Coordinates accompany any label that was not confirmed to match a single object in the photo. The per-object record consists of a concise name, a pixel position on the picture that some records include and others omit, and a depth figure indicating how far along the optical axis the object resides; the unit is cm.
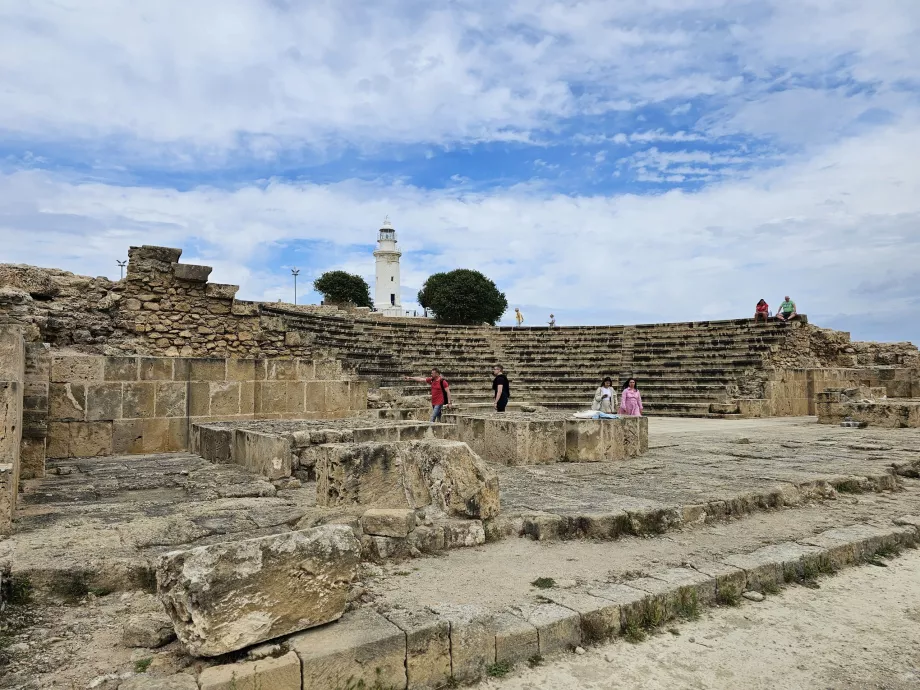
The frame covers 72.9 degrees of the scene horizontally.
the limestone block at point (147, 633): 268
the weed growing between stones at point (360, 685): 253
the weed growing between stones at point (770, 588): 386
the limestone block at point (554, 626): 300
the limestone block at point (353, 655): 250
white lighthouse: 6794
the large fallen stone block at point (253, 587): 251
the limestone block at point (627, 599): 326
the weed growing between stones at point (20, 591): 300
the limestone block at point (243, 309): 1114
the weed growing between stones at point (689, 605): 346
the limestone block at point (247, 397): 932
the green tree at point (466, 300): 4766
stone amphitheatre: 265
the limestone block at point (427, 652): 270
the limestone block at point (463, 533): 423
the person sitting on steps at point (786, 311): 2081
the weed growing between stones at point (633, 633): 318
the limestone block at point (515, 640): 289
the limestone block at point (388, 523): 407
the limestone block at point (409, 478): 462
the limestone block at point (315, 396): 1018
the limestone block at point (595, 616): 314
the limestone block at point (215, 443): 716
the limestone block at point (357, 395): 1088
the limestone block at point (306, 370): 1009
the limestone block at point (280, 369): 966
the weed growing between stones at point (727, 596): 365
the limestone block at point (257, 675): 234
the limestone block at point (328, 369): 1037
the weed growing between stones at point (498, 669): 283
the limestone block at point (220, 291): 1088
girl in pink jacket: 1048
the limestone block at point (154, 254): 1021
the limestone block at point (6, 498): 365
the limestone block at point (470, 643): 280
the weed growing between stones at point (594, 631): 312
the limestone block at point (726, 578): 368
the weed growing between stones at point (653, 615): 332
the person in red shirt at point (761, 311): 2186
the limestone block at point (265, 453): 599
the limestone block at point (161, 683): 234
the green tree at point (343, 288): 5356
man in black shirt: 1146
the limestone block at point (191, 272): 1050
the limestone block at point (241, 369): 918
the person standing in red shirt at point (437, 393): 1101
